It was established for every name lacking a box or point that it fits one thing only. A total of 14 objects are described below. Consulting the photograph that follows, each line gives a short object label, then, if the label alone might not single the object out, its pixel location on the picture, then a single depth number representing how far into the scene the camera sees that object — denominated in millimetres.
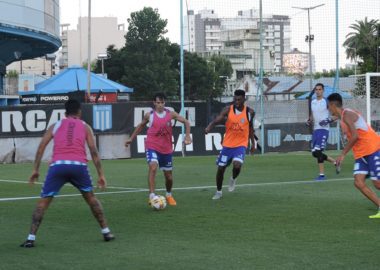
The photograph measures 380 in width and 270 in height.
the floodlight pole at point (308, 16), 28125
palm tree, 56622
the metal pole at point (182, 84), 26234
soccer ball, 11539
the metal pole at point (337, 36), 27750
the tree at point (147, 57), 76250
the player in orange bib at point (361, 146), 10227
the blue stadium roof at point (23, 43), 43781
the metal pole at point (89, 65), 39481
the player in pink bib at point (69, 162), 8734
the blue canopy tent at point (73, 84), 44656
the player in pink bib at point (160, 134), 12359
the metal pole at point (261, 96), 27803
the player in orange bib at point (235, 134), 13430
